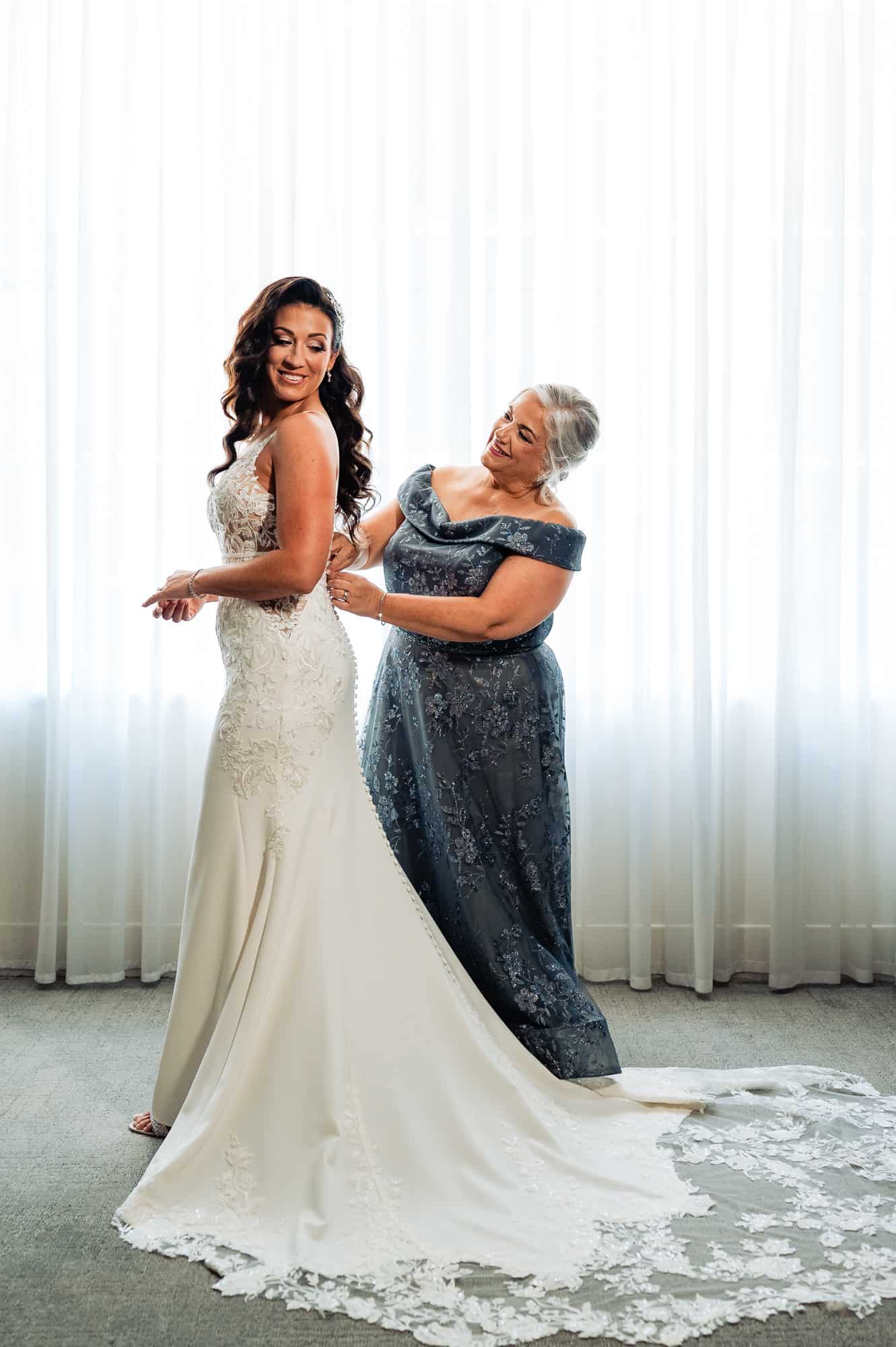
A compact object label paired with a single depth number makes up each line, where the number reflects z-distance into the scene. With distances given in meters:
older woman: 2.68
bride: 1.98
